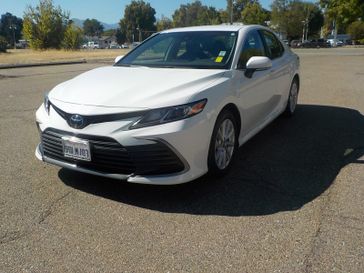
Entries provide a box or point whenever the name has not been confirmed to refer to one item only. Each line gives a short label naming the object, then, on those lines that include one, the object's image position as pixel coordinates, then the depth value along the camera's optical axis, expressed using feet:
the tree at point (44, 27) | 138.41
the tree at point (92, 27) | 504.43
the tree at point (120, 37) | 393.29
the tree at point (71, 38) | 142.41
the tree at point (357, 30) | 236.43
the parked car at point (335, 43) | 240.69
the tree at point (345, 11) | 99.91
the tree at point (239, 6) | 304.69
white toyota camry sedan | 10.92
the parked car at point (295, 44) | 222.89
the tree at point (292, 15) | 266.77
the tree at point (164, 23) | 339.36
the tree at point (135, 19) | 382.89
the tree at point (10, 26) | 357.90
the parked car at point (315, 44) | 217.97
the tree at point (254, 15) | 262.10
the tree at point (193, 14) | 331.77
